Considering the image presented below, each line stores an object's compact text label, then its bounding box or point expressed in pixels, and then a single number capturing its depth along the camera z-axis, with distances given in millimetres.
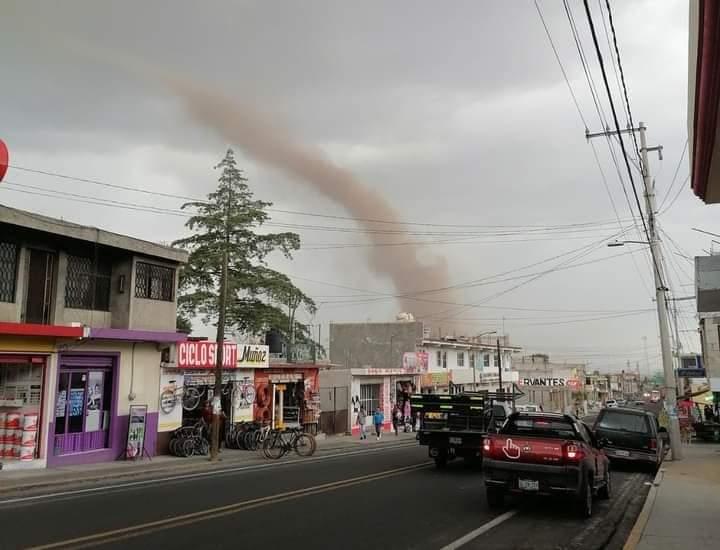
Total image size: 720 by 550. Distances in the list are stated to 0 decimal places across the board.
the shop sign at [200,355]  22719
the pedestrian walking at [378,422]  33219
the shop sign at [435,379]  47531
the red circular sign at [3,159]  14750
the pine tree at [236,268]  39375
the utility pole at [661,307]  21181
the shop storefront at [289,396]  27844
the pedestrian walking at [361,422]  32906
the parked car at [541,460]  10266
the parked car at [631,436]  18438
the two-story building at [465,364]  50125
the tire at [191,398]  23750
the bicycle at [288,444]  21625
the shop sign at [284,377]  28577
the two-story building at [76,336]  17125
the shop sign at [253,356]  26000
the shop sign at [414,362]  45844
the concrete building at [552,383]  74969
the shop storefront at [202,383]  22172
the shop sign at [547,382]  82962
